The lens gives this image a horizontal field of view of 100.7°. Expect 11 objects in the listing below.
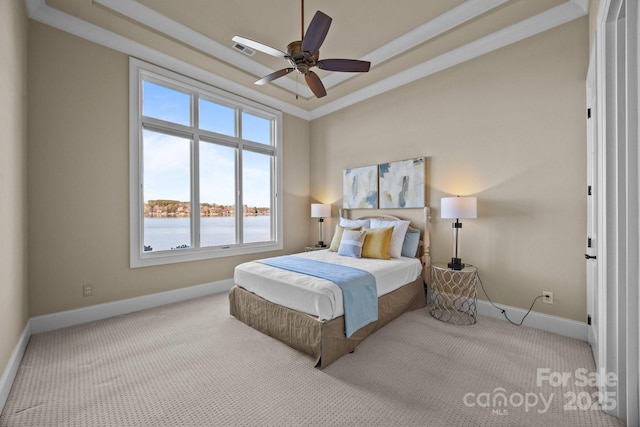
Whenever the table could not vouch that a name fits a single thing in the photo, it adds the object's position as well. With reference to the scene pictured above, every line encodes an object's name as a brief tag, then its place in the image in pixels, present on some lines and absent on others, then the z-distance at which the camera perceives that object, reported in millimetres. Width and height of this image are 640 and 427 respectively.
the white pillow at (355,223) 3885
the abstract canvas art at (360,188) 4141
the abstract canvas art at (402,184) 3608
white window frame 3191
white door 2117
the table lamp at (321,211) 4560
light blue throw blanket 2236
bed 2127
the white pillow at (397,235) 3381
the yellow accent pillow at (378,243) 3252
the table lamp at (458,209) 2803
